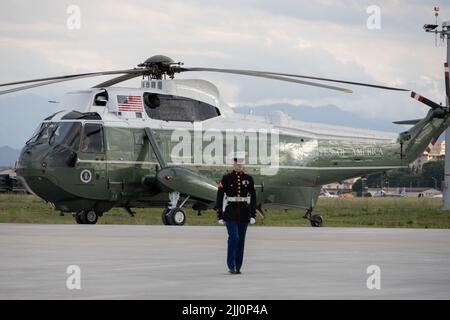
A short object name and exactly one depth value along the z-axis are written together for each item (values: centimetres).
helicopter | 3750
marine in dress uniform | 1891
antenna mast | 7456
